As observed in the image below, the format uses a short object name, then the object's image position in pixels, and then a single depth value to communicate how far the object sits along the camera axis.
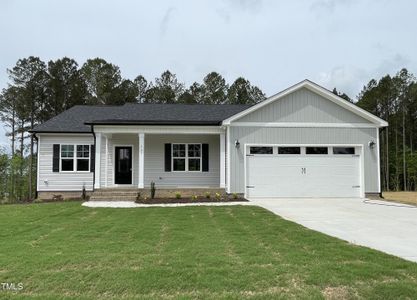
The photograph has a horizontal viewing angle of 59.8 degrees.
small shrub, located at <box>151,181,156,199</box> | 15.01
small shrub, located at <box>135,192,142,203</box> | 14.68
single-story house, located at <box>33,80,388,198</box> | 15.63
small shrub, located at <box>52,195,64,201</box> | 16.44
